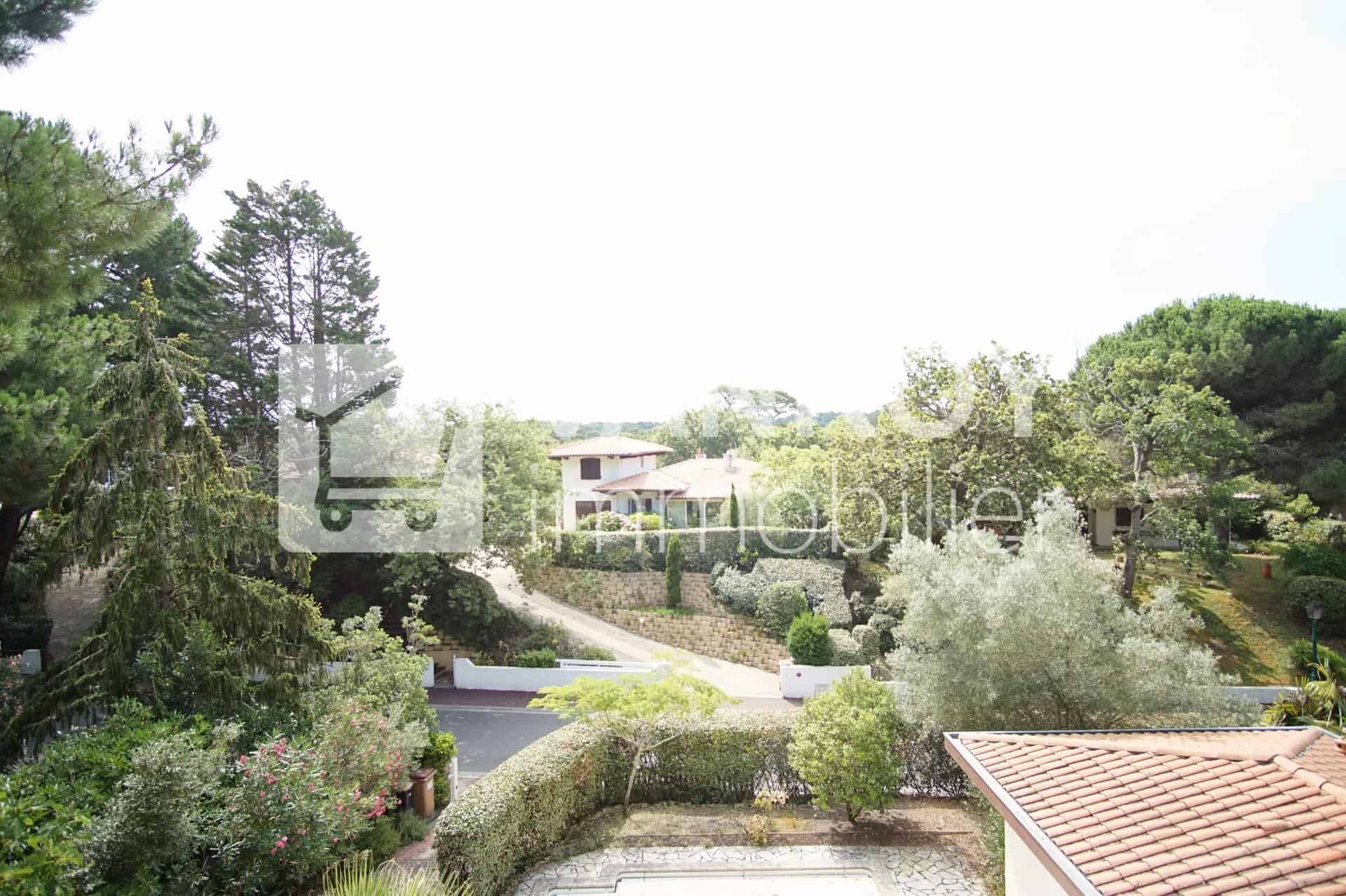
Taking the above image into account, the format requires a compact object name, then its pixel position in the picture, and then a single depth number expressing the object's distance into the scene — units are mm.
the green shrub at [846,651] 17859
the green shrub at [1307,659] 17172
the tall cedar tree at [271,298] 20906
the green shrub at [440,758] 11070
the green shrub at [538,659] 17938
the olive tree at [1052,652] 9367
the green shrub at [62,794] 4266
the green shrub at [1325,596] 18547
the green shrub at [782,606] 19703
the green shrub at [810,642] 17562
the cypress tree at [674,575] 22141
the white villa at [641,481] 29109
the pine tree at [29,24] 6121
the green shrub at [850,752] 9938
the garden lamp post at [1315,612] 15099
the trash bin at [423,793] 10586
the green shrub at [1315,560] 19469
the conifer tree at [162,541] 8750
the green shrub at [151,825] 5754
